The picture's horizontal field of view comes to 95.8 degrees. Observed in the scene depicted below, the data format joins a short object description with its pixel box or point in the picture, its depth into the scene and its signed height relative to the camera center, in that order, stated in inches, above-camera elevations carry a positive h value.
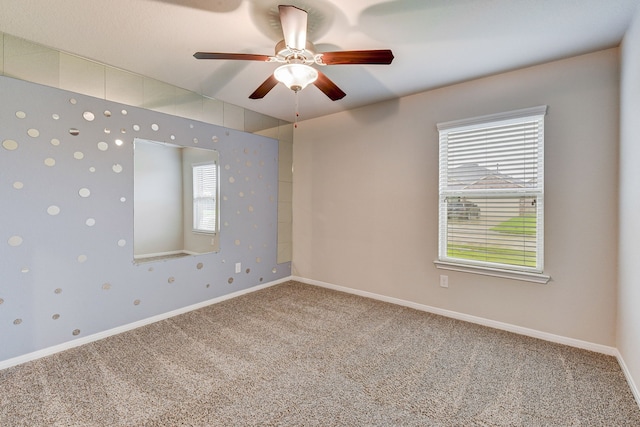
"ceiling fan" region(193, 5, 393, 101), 68.3 +39.6
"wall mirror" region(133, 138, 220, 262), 114.0 +4.4
